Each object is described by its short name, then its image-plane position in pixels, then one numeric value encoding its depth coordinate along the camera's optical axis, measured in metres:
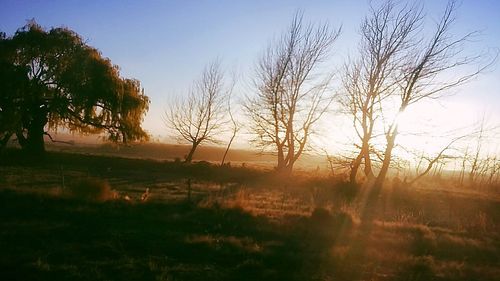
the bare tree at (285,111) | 37.91
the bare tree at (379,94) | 28.58
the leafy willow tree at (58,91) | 32.56
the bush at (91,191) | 17.06
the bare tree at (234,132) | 48.69
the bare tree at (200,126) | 47.97
